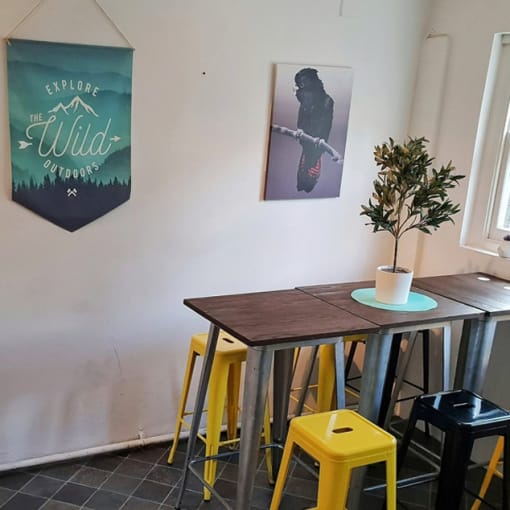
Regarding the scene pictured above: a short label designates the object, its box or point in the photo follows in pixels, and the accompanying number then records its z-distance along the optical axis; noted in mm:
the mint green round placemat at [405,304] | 2552
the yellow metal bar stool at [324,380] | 2914
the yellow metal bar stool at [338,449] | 1912
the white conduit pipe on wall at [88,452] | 2852
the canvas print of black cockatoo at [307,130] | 3087
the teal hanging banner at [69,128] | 2512
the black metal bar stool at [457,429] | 2229
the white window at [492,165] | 3104
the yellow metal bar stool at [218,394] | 2639
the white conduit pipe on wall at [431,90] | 3316
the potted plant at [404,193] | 2455
